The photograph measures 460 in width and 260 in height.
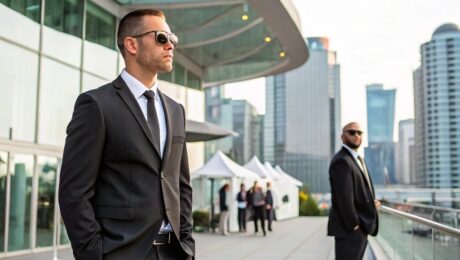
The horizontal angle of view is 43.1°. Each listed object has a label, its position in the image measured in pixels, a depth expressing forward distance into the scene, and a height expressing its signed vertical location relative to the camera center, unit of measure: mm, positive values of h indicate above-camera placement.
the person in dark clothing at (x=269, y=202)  21625 -973
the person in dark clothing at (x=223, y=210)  18703 -1111
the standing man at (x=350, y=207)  5238 -265
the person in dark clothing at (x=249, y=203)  20273 -998
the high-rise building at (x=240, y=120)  84938 +10182
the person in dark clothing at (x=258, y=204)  19453 -930
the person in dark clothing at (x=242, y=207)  19562 -1061
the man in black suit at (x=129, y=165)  2059 +36
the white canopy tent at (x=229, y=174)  18922 +83
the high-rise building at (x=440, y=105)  94875 +12249
